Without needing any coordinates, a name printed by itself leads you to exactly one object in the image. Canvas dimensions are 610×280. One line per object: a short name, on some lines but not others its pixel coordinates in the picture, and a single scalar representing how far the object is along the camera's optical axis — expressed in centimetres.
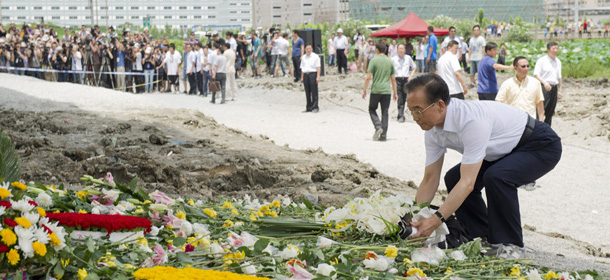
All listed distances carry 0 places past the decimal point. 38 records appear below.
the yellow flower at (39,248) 317
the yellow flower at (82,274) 323
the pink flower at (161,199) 458
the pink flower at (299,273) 338
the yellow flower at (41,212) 347
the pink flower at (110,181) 464
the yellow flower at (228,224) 434
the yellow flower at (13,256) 314
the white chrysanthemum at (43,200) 396
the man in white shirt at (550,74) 1134
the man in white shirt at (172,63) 2398
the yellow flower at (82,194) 448
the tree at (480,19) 6471
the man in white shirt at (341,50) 2798
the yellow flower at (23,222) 325
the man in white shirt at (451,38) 1928
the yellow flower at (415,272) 356
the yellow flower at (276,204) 501
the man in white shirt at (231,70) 2045
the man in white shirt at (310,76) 1738
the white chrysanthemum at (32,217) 332
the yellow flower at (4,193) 341
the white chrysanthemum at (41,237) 321
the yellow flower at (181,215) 423
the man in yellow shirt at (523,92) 929
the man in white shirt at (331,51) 3089
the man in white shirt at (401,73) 1544
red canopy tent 3064
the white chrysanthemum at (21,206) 340
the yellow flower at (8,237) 317
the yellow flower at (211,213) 450
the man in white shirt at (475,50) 2075
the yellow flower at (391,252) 379
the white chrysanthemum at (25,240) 317
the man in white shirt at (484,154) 446
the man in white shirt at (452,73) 1216
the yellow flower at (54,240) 325
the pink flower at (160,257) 351
